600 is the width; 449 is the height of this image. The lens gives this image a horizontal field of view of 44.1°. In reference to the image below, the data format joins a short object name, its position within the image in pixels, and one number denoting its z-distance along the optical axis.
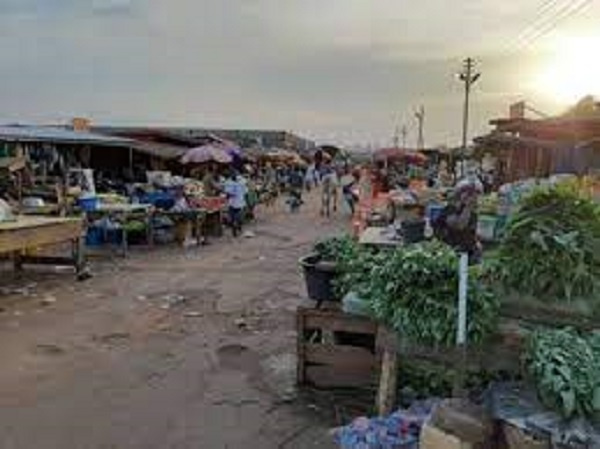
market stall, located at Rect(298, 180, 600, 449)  4.23
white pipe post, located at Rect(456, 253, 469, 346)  4.77
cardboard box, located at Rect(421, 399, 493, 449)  4.30
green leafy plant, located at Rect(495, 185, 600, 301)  4.77
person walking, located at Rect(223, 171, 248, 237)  19.49
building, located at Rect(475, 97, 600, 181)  14.13
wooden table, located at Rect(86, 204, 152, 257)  15.11
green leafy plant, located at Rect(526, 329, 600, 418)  4.10
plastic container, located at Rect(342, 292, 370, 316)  5.70
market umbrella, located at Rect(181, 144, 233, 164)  22.70
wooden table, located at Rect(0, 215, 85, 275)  9.92
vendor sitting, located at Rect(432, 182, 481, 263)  8.86
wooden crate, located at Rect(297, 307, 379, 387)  6.03
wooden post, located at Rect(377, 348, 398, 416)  5.30
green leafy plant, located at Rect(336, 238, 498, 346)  4.88
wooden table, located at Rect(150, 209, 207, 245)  16.69
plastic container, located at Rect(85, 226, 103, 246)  15.70
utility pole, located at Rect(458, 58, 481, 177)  46.53
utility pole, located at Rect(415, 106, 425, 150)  84.71
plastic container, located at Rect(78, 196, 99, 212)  15.14
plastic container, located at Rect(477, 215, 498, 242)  8.31
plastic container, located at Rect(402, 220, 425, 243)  8.80
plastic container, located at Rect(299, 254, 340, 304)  6.27
